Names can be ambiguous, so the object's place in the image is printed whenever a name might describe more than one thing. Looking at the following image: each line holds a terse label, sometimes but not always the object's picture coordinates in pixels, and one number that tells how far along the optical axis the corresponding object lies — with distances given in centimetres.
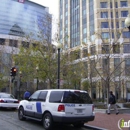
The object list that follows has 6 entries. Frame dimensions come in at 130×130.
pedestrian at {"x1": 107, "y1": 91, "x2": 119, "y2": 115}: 1534
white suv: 896
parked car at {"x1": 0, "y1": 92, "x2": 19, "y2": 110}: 1617
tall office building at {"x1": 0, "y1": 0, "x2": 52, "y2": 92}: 6462
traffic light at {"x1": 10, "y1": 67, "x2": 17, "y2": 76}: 2116
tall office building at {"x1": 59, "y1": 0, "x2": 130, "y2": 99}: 5419
